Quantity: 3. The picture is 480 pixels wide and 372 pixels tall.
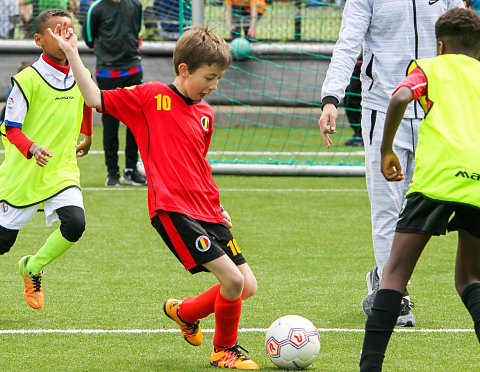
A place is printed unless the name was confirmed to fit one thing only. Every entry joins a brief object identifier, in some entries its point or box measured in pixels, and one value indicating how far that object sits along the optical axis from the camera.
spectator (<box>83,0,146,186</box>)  18.48
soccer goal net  22.89
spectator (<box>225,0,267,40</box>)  23.91
